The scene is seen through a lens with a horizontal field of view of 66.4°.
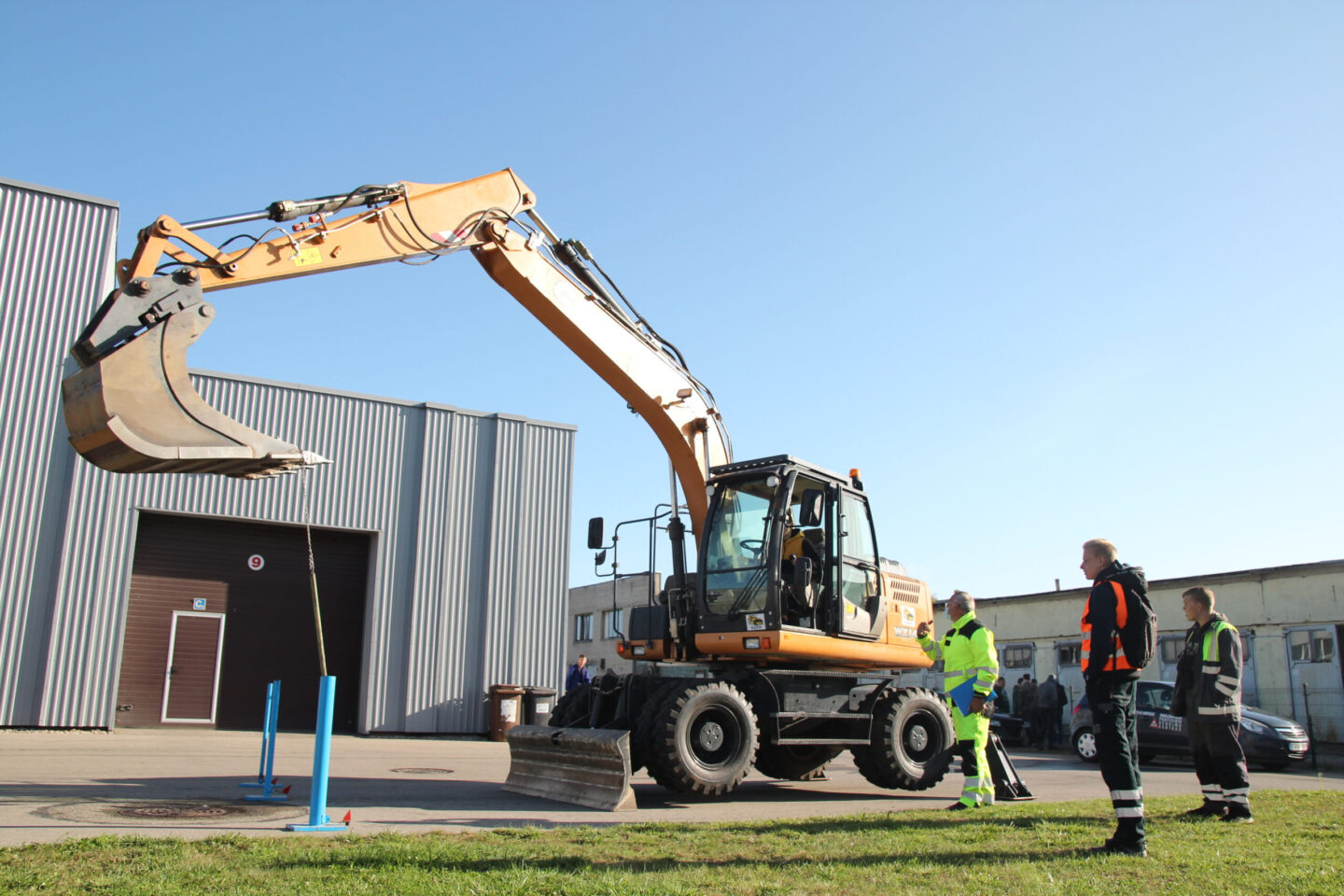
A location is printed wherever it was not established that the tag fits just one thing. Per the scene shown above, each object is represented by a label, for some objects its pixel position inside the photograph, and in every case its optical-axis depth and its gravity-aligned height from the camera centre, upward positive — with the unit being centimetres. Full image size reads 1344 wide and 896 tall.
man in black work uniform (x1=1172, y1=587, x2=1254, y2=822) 760 -24
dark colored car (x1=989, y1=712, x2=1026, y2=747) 2148 -120
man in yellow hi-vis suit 851 -5
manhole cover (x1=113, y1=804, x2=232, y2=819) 720 -107
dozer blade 845 -88
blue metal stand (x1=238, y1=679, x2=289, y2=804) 829 -81
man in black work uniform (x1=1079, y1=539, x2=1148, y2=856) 593 -9
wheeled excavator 872 +89
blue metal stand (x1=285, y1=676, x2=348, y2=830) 658 -63
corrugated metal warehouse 1659 +191
